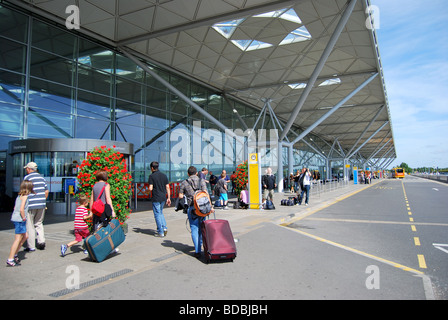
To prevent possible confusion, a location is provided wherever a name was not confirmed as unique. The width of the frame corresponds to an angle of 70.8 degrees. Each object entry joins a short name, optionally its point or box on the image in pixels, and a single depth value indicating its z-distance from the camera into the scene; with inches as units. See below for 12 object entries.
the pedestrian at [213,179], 841.8
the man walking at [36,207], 253.8
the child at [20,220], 212.5
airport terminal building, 536.4
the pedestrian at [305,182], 605.0
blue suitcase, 218.8
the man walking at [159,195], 312.7
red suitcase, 219.8
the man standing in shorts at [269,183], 550.0
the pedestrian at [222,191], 565.7
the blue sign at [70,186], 495.2
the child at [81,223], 259.0
